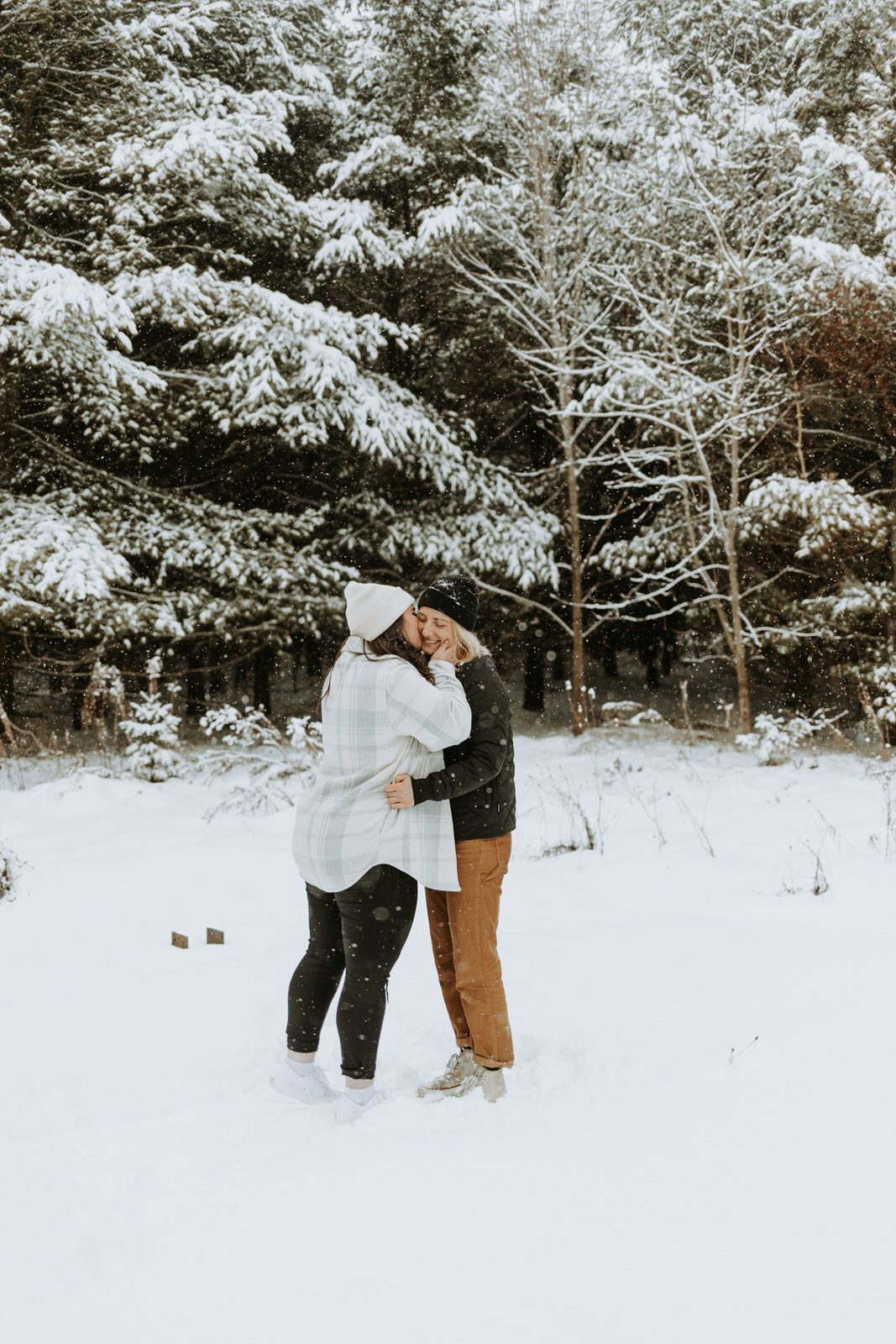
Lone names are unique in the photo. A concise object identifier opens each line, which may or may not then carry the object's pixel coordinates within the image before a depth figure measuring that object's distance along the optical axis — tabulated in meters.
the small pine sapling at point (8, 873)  5.54
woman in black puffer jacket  3.14
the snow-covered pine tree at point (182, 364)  8.59
